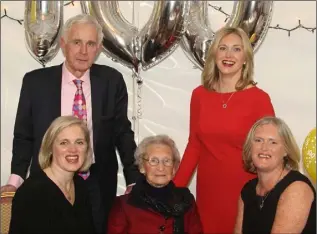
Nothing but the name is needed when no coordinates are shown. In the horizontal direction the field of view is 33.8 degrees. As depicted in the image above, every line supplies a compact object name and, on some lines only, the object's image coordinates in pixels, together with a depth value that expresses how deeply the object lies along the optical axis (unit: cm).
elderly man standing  234
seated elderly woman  209
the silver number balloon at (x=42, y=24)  266
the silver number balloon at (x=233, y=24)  275
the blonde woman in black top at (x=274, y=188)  192
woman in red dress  233
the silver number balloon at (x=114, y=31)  267
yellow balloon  273
